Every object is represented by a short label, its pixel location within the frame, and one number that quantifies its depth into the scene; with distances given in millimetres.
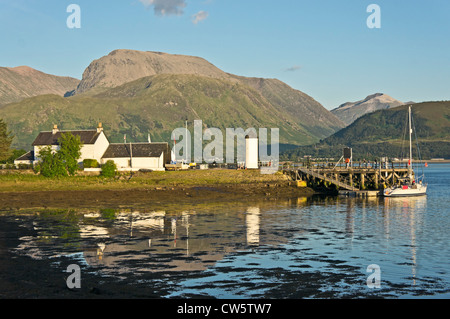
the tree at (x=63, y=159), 89125
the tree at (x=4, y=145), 104188
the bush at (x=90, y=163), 100375
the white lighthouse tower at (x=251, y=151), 98938
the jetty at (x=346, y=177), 90875
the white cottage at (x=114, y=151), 104125
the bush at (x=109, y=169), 90562
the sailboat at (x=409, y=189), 82188
